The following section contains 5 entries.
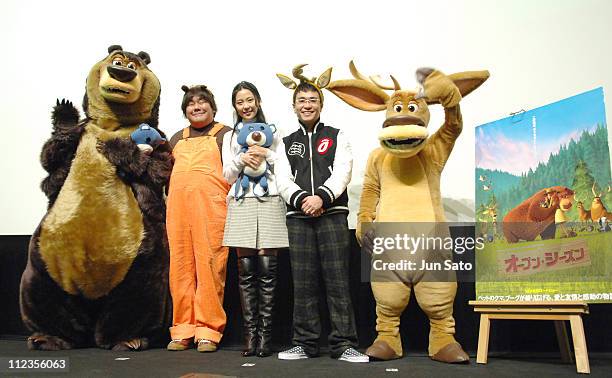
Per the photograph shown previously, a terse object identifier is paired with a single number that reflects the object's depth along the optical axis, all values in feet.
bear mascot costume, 8.18
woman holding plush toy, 7.68
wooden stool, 6.36
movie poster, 6.61
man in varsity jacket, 7.33
